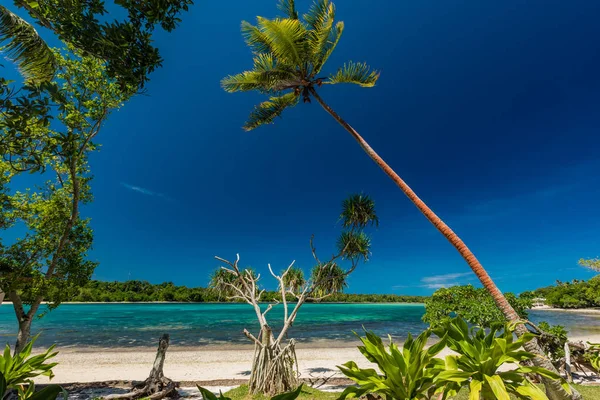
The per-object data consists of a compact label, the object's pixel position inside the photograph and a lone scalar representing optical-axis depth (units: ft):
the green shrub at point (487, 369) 7.02
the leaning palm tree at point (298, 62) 21.99
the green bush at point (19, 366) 7.97
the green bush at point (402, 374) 7.43
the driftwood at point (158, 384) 22.38
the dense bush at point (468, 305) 29.04
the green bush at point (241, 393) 21.93
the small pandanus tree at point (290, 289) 22.54
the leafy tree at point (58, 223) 21.20
